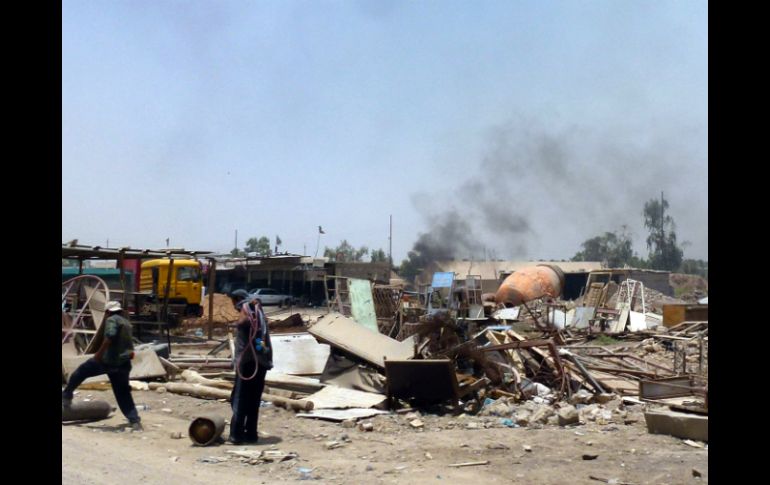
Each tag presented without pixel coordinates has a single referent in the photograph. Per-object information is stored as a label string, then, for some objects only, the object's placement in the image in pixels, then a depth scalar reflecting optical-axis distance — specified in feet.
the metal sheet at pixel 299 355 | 40.93
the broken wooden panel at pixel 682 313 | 74.49
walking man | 28.14
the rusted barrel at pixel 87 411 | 28.60
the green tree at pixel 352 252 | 249.51
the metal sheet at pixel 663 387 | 35.88
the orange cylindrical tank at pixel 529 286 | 109.09
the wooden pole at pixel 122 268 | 59.52
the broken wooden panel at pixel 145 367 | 38.09
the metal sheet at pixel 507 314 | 88.85
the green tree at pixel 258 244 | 292.73
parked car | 135.33
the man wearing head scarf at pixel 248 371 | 26.55
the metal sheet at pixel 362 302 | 62.08
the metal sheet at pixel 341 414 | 31.07
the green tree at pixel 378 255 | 274.95
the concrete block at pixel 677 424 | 26.99
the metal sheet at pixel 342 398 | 33.12
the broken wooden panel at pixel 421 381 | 33.53
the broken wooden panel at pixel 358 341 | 37.37
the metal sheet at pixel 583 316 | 83.20
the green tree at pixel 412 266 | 196.60
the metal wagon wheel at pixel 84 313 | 44.80
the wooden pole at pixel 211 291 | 64.49
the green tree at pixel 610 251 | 190.60
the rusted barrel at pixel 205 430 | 25.99
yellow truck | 92.63
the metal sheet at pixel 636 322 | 78.38
